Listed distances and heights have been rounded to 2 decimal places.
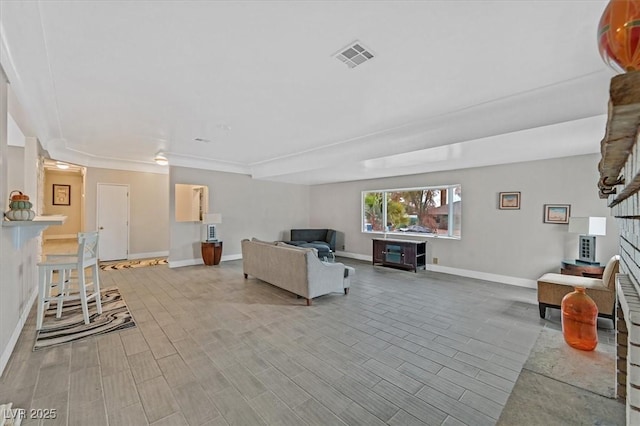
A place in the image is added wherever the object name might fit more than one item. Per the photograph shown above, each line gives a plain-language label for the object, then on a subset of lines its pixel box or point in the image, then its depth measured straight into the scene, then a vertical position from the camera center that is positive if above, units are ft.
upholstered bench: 10.47 -2.93
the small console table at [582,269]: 13.02 -2.57
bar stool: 10.16 -2.32
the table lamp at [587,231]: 13.16 -0.75
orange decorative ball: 2.13 +1.46
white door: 23.04 -0.91
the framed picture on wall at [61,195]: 32.17 +1.66
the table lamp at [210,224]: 21.98 -1.10
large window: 20.02 +0.21
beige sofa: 13.30 -3.08
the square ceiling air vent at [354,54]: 7.22 +4.35
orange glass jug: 6.62 -2.59
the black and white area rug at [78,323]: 9.64 -4.51
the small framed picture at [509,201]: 16.98 +0.87
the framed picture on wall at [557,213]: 15.30 +0.14
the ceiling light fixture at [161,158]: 19.45 +3.69
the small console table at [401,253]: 20.44 -3.09
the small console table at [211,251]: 22.11 -3.29
